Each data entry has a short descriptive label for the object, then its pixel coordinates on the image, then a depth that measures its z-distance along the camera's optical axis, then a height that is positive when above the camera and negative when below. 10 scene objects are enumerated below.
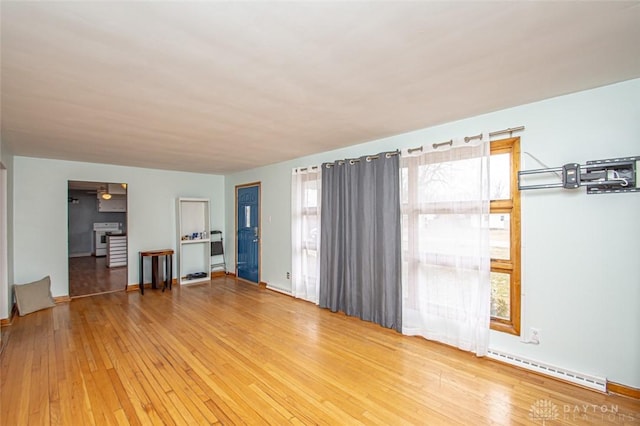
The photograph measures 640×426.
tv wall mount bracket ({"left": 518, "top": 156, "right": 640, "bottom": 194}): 2.18 +0.27
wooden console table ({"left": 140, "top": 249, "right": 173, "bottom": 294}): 5.58 -1.06
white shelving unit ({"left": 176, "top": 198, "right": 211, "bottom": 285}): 6.23 -0.58
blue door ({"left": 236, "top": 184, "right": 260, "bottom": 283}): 6.04 -0.45
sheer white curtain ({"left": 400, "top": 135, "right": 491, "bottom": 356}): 2.88 -0.38
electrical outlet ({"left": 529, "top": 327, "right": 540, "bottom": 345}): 2.61 -1.14
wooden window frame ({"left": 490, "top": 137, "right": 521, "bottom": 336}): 2.73 -0.29
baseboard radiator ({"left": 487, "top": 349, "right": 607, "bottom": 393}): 2.32 -1.41
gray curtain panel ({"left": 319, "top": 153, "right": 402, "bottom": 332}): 3.59 -0.40
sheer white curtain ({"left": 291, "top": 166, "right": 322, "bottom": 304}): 4.69 -0.34
